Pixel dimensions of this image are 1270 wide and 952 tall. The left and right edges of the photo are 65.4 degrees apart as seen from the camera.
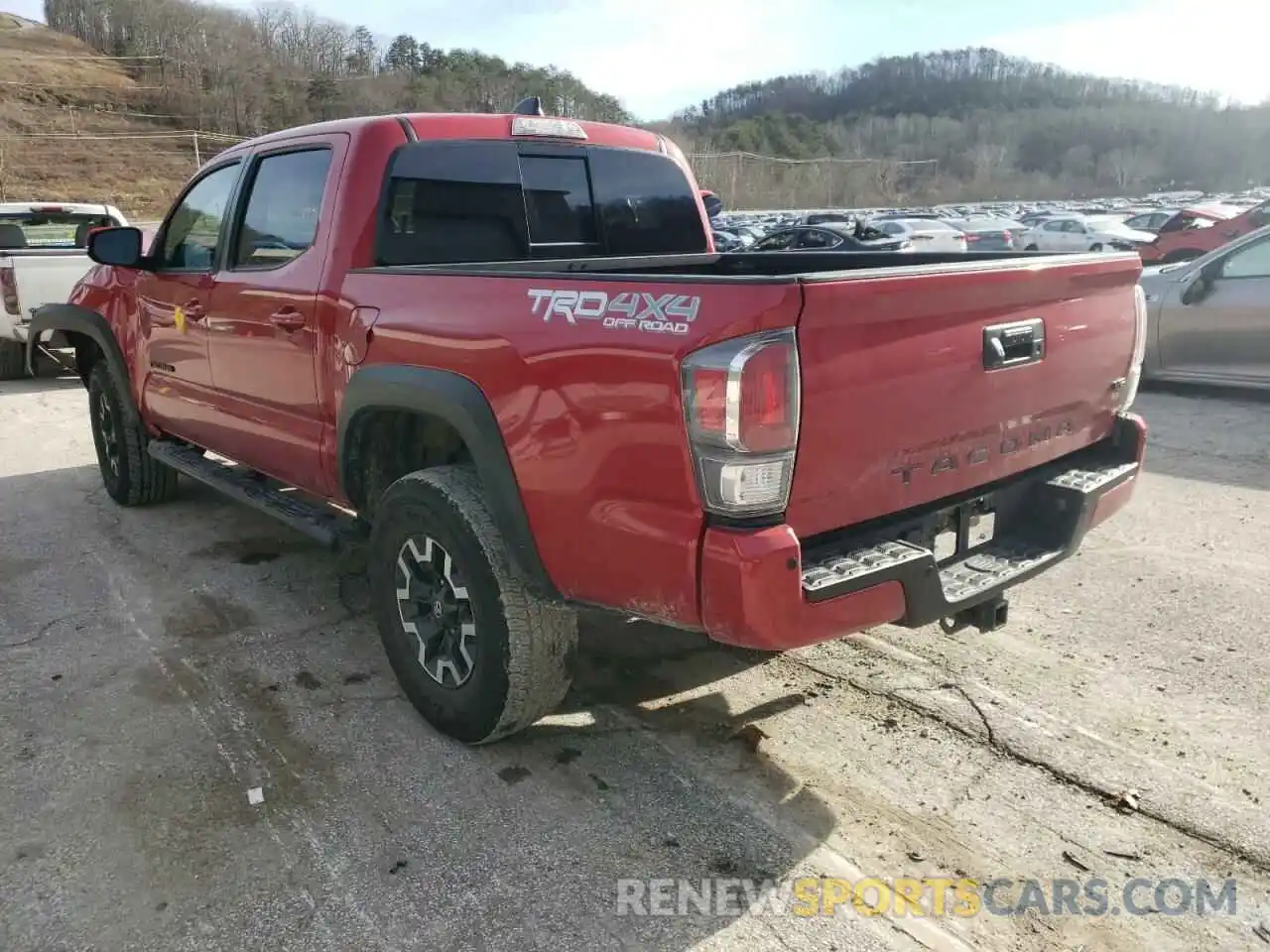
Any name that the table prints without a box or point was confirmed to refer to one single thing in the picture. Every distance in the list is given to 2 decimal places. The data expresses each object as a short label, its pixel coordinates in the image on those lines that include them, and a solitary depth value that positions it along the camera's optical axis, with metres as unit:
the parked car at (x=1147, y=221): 29.89
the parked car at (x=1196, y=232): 18.50
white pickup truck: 9.76
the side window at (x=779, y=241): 18.69
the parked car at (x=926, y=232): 24.27
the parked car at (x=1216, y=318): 7.73
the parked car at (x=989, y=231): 23.97
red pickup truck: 2.33
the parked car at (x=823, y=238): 18.61
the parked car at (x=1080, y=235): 24.50
